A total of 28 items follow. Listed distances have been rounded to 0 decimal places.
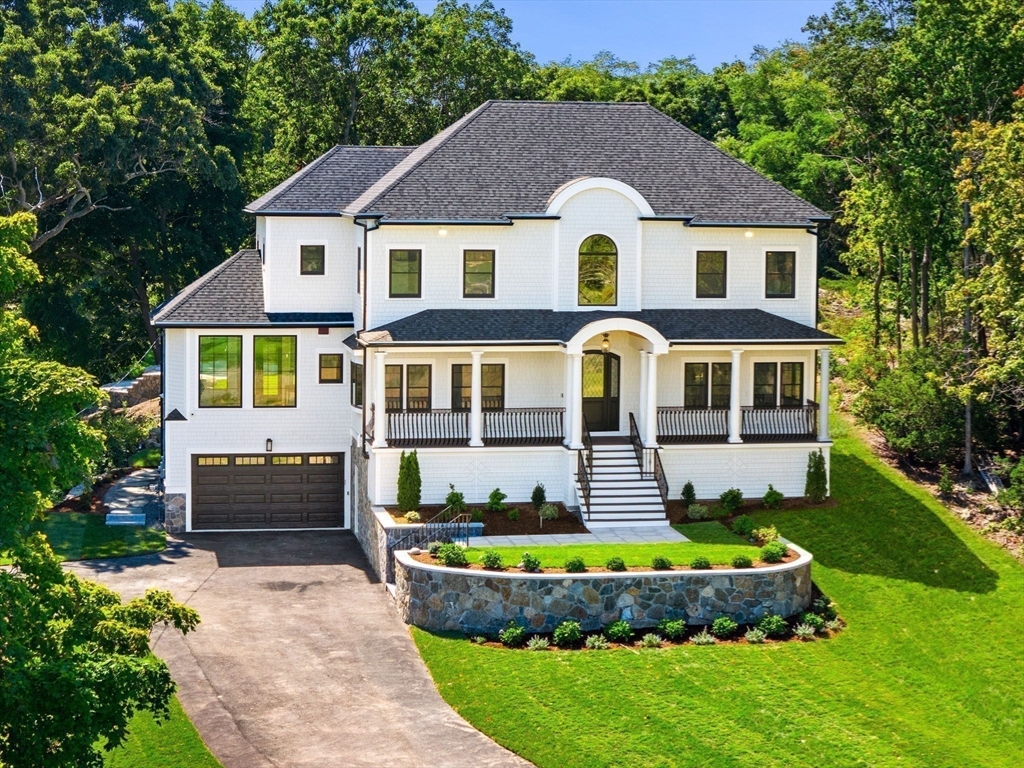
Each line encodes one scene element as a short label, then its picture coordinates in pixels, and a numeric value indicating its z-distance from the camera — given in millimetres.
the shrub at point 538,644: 29188
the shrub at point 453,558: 30828
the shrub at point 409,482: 34969
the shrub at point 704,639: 29422
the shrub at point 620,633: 29625
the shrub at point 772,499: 36188
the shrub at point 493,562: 30438
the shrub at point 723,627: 29828
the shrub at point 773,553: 31219
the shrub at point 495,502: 35281
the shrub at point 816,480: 36594
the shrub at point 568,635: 29328
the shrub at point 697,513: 35438
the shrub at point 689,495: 36219
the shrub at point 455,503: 34938
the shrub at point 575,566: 30234
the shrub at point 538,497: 35562
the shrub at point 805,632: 29766
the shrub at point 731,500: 36000
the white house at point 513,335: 35906
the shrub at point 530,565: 30311
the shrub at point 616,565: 30328
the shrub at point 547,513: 34688
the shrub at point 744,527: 33969
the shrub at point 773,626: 29922
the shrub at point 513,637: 29422
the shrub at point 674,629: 29641
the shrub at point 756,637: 29547
